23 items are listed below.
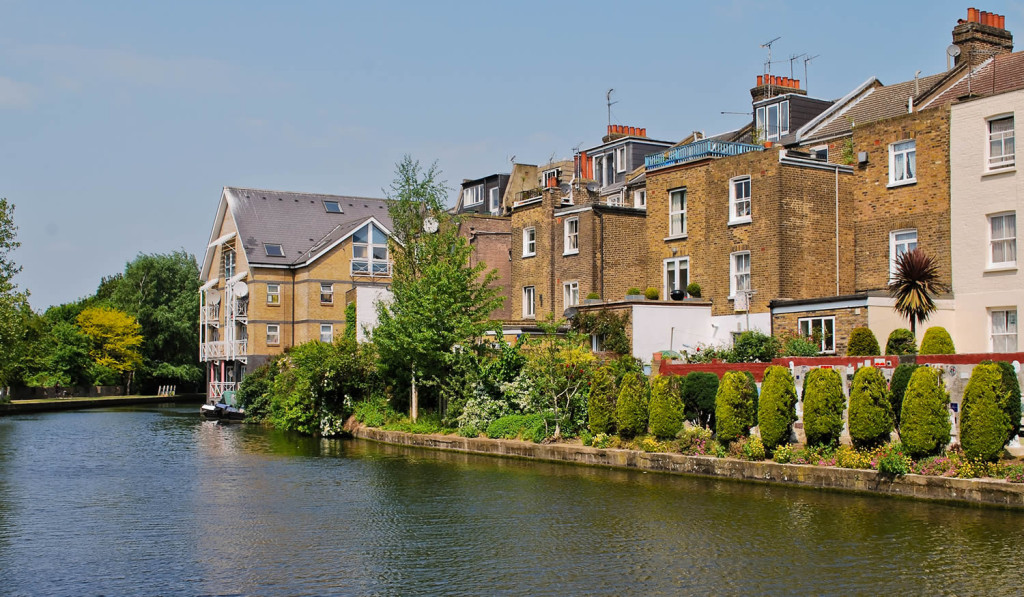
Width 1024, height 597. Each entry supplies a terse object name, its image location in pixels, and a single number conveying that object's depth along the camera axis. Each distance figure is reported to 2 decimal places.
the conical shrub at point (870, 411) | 21.00
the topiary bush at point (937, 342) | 27.62
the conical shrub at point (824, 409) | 22.09
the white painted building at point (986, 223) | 29.02
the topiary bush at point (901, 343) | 28.25
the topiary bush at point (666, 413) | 26.12
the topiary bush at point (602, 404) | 28.42
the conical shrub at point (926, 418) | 19.88
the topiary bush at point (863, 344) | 28.75
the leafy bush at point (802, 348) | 30.27
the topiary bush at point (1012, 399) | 19.20
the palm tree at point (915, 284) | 27.92
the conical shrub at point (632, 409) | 27.25
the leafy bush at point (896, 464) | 19.84
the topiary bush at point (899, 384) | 21.72
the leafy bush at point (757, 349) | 31.30
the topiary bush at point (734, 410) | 24.23
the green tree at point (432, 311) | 34.31
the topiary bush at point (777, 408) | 22.97
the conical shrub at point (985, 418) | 18.94
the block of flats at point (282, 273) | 58.25
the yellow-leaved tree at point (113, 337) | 79.12
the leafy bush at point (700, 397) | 26.23
